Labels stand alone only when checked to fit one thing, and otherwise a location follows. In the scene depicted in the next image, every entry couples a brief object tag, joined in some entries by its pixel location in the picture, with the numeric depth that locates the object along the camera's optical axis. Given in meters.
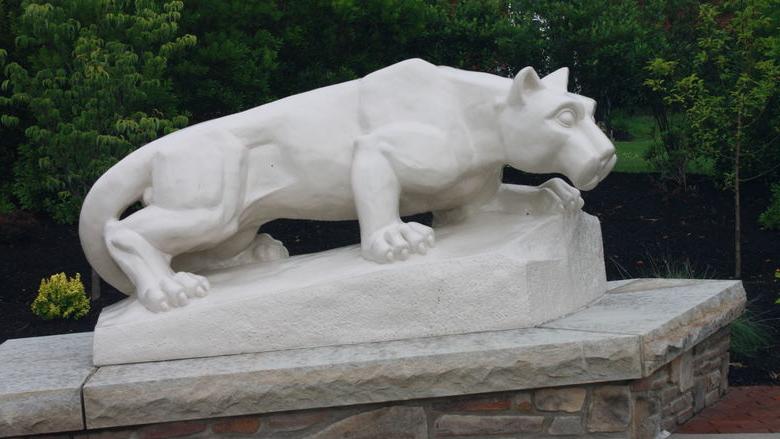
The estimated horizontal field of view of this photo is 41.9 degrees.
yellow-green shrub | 8.20
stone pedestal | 4.37
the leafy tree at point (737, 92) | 8.97
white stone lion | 4.84
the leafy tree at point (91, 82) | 8.10
